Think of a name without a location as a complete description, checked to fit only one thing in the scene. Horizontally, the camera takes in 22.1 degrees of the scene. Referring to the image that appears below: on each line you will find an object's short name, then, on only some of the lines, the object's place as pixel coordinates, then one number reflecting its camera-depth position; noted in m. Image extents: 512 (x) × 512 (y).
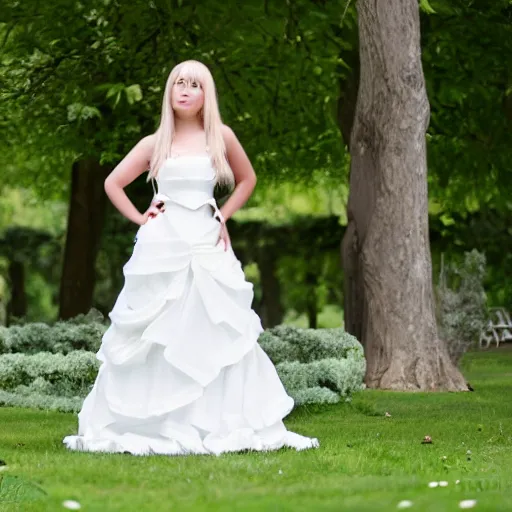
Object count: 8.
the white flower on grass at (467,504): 5.41
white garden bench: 28.39
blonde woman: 8.48
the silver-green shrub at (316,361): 12.69
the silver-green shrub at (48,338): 15.06
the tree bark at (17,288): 33.56
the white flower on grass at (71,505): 5.75
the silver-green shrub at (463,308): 16.64
